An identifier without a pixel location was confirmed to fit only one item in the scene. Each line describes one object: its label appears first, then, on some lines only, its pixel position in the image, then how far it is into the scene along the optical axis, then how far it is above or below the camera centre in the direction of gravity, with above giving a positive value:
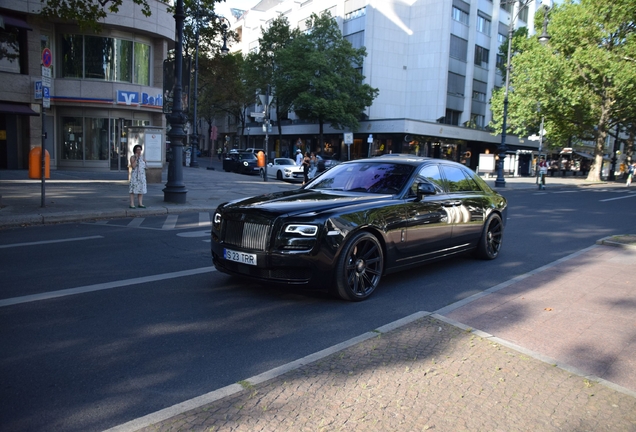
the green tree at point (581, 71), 35.31 +7.61
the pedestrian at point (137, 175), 12.29 -0.54
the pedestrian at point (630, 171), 37.16 +0.41
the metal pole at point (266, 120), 23.20 +2.01
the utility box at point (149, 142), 17.50 +0.45
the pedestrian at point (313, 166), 29.23 -0.23
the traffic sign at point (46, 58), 11.05 +2.03
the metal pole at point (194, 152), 38.25 +0.30
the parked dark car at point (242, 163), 34.47 -0.29
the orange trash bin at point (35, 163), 18.59 -0.52
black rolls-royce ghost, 5.10 -0.70
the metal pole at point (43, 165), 11.22 -0.35
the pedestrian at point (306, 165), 25.60 -0.18
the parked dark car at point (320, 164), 28.97 -0.13
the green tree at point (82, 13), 12.23 +3.45
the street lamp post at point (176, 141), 13.66 +0.41
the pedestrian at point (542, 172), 29.64 +0.03
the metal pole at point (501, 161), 29.94 +0.58
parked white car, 29.53 -0.58
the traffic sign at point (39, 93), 11.52 +1.30
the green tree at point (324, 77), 45.25 +7.86
